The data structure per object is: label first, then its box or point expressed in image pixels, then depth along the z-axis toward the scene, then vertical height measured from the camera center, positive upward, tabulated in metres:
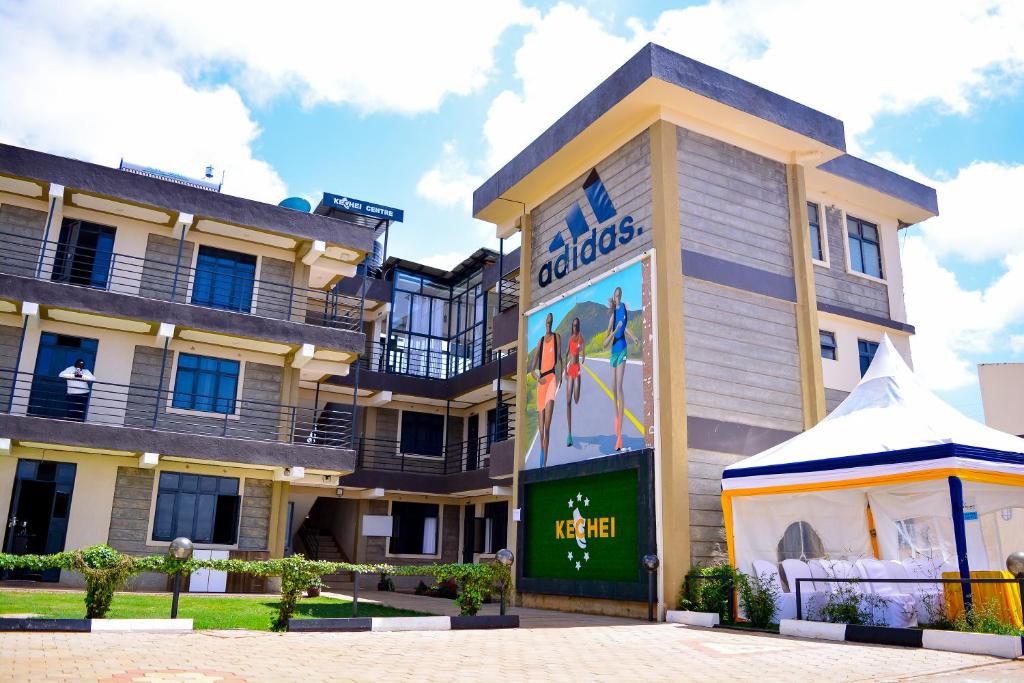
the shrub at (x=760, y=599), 11.73 -0.58
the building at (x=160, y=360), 17.59 +4.36
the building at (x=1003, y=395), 26.56 +5.47
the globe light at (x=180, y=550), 10.37 -0.08
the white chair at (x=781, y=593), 11.66 -0.49
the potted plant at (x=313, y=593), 17.16 -0.95
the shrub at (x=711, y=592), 12.61 -0.54
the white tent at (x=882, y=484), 10.89 +1.08
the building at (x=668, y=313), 14.38 +4.82
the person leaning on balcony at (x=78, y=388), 17.75 +3.32
